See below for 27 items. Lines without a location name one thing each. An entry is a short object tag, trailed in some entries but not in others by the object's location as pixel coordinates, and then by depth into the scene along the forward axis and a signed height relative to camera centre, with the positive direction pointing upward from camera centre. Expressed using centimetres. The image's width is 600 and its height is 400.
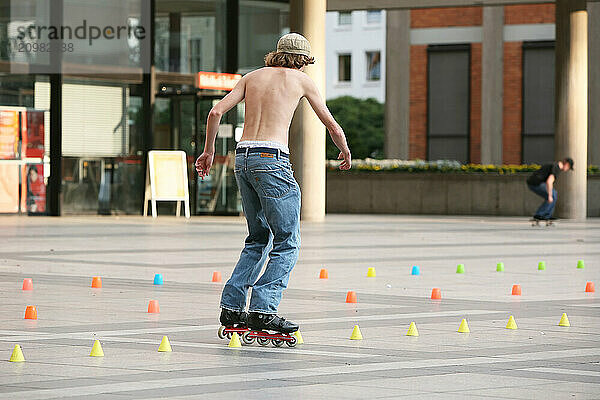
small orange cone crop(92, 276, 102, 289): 2082 -90
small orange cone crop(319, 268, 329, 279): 2341 -90
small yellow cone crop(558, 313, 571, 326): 1645 -96
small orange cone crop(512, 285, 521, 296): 2081 -94
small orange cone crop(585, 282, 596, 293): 2150 -94
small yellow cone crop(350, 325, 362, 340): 1477 -96
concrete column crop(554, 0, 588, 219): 5500 +211
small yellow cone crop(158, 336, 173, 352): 1350 -95
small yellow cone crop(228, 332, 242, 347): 1416 -97
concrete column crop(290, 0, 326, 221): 4712 +126
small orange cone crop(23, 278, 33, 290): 2026 -90
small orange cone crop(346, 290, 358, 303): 1910 -93
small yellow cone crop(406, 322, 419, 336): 1516 -96
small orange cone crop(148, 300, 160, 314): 1726 -93
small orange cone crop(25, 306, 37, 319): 1629 -92
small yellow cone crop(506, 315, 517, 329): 1609 -96
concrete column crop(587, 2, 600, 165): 7054 +310
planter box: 6178 -19
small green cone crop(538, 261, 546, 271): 2657 -91
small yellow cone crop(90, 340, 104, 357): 1302 -95
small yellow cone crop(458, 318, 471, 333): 1561 -96
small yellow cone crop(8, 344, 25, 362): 1257 -95
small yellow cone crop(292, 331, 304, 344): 1443 -96
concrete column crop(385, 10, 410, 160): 8050 +375
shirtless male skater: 1434 +8
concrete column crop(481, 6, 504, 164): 7792 +354
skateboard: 4880 -73
